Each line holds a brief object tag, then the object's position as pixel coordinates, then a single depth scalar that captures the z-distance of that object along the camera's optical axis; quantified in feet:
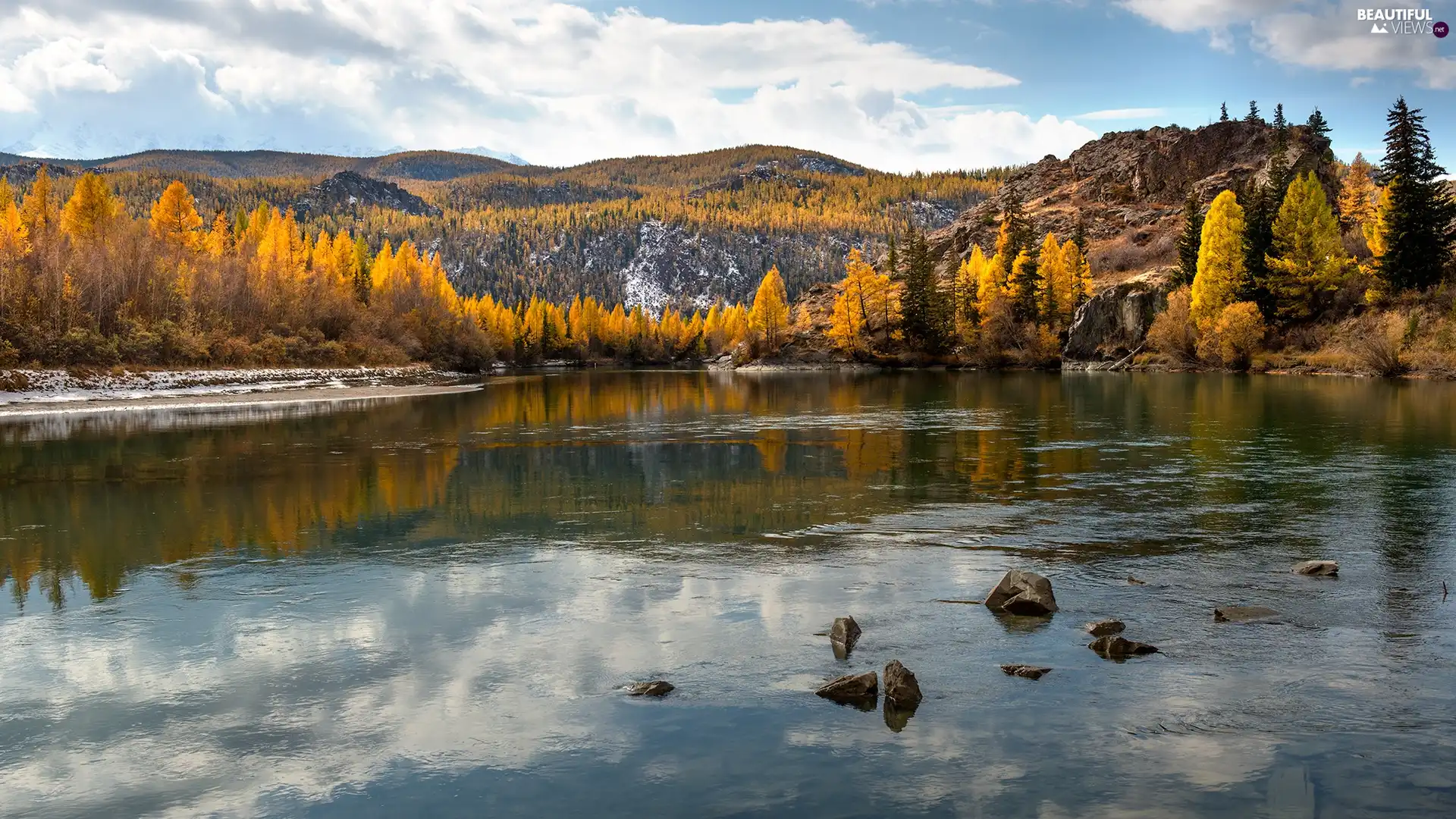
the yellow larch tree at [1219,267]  287.69
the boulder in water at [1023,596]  41.27
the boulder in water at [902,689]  31.35
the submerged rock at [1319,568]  47.16
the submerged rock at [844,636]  36.58
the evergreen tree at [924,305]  406.41
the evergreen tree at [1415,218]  242.37
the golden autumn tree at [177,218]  346.95
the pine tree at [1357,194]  381.30
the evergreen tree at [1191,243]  324.60
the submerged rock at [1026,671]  33.91
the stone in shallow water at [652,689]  32.89
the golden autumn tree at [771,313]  468.34
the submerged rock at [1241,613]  40.16
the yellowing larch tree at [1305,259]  271.49
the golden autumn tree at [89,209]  319.27
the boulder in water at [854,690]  32.04
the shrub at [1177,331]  300.81
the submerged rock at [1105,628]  38.29
